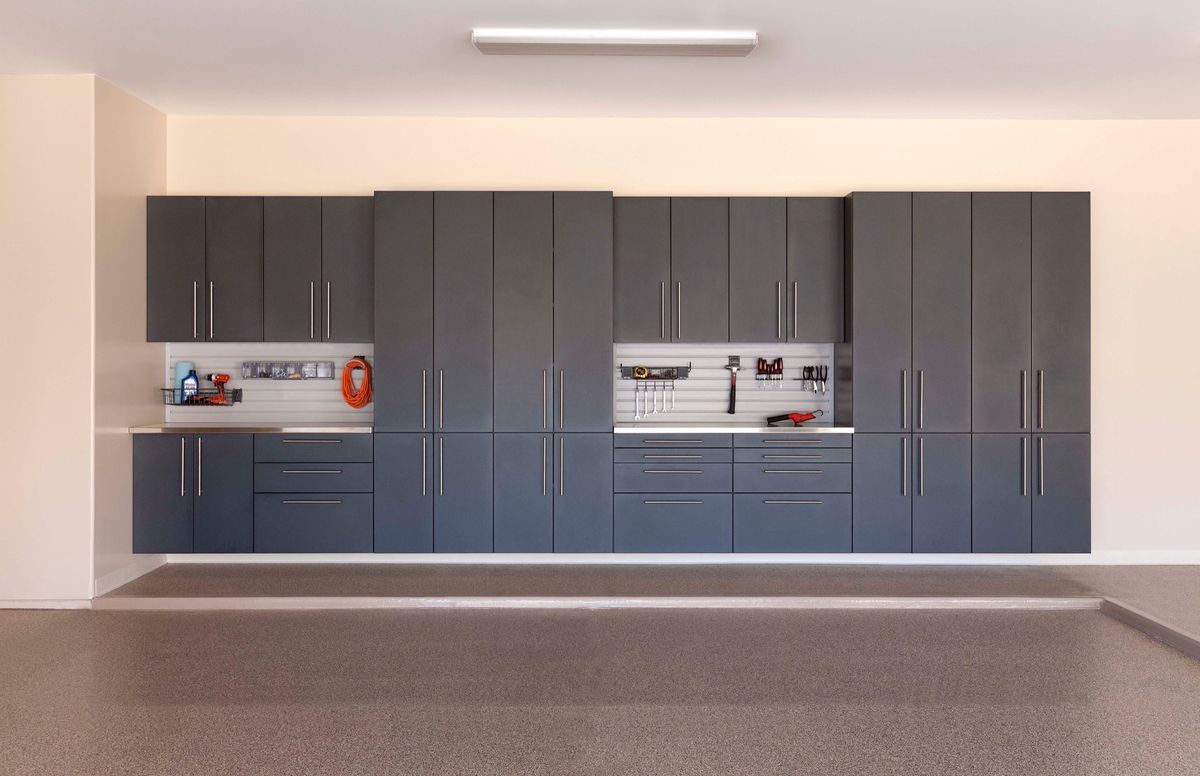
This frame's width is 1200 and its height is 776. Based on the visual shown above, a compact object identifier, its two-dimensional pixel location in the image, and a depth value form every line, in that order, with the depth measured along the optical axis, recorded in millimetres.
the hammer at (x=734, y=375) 6113
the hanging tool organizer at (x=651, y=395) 6207
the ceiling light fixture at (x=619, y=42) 4516
